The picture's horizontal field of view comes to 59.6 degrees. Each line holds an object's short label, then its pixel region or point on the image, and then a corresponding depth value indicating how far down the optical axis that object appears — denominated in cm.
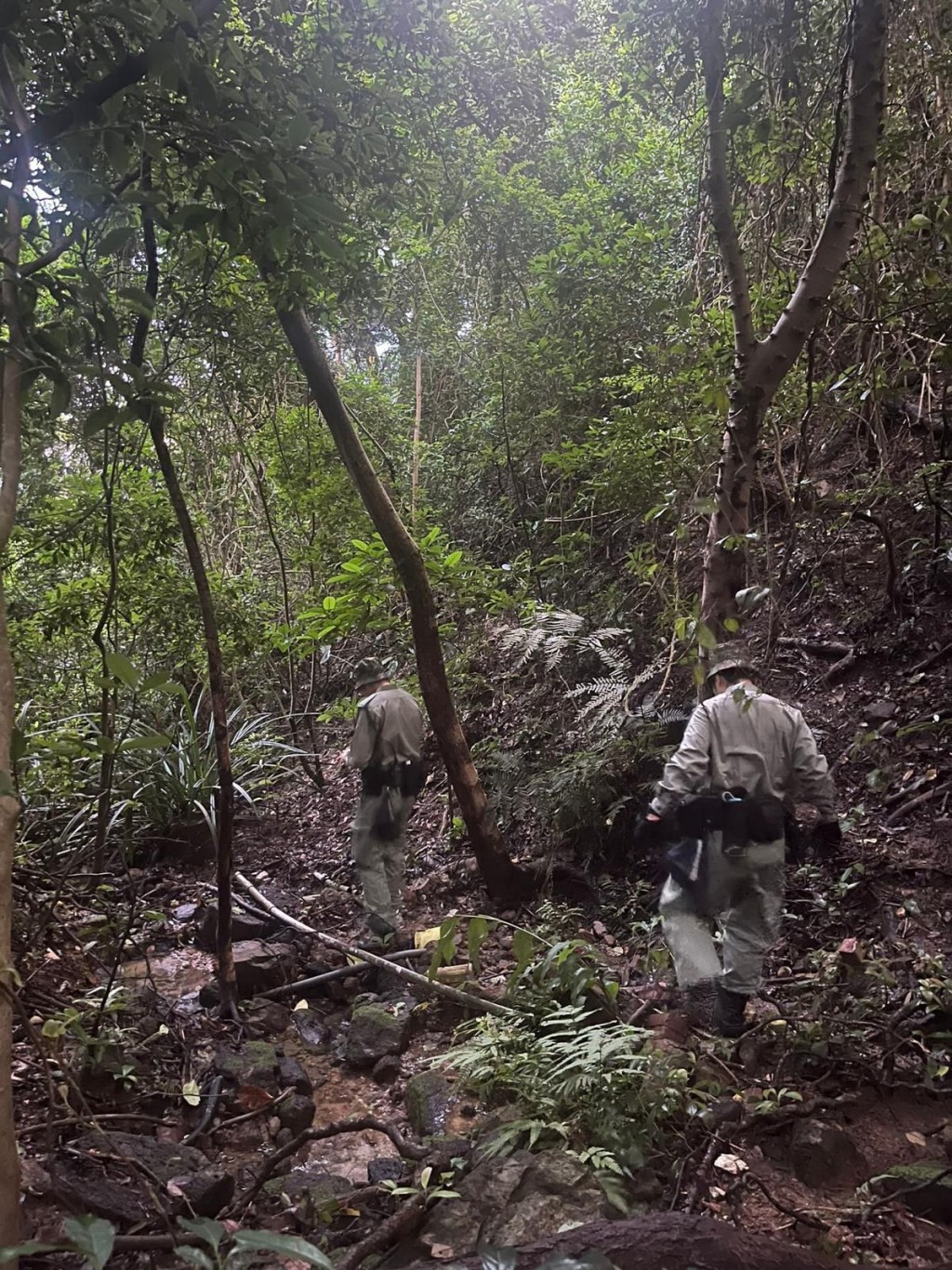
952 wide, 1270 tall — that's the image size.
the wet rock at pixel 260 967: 477
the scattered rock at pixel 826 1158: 284
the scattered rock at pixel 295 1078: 371
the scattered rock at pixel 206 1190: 263
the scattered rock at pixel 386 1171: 297
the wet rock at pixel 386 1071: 397
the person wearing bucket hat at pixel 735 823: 405
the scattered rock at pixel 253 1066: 365
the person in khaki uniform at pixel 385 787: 588
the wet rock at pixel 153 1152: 281
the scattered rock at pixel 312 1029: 434
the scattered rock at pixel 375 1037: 411
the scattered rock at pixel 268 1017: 439
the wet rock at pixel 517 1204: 244
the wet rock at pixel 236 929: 539
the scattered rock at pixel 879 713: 566
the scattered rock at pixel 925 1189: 253
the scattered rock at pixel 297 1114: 346
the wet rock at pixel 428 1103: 340
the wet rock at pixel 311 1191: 271
